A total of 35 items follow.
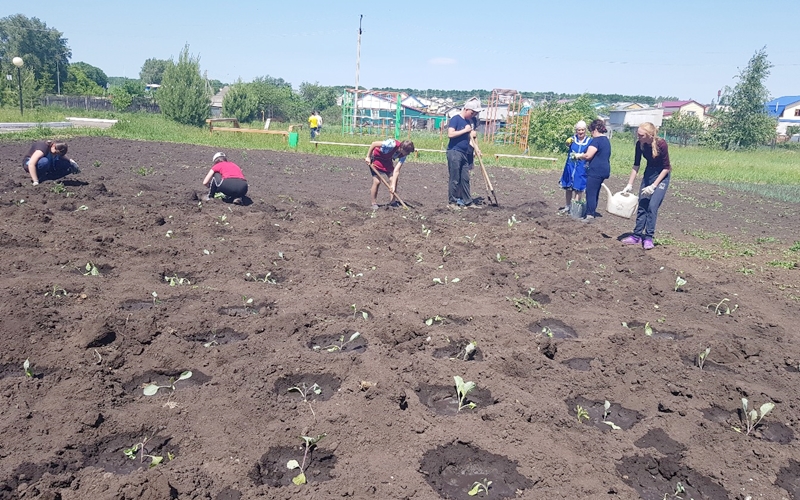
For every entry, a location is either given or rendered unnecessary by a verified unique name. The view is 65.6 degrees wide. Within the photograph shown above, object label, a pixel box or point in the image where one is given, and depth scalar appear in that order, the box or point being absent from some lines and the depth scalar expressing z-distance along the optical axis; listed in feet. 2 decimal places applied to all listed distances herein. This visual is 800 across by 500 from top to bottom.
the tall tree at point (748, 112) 143.74
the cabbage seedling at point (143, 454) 11.10
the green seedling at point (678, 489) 10.96
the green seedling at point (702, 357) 16.14
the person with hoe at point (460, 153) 34.89
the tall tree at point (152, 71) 400.16
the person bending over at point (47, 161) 32.99
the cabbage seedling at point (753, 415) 13.12
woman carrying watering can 27.73
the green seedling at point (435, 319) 18.08
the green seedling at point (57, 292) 18.00
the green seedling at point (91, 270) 20.68
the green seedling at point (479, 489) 10.89
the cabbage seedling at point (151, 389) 13.23
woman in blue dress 33.68
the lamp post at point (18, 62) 85.05
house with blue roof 284.67
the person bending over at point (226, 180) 32.65
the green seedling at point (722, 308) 20.48
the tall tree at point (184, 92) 107.34
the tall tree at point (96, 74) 385.11
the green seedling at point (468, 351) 15.74
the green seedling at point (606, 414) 13.24
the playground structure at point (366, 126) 106.22
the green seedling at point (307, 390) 13.91
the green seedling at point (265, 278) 21.42
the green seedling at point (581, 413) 13.48
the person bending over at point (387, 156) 33.35
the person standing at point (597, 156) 31.86
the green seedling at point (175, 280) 20.63
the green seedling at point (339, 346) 16.20
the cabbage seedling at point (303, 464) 10.64
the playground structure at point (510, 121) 96.99
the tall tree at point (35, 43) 271.90
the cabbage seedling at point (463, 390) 13.37
